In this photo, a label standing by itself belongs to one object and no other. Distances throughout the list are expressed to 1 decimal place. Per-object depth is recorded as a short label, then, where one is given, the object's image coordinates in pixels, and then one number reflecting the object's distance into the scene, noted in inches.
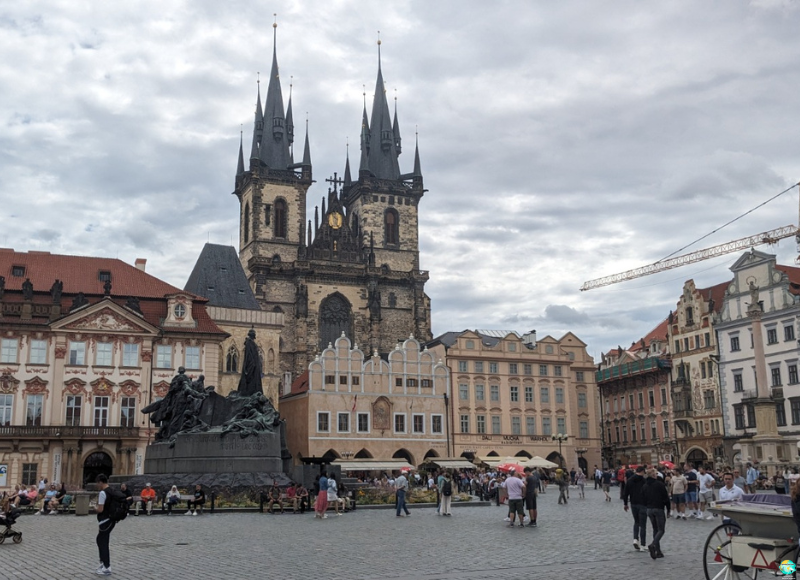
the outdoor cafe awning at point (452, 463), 2236.7
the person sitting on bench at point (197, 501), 998.4
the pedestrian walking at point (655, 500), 580.7
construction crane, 3171.8
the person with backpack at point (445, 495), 1022.4
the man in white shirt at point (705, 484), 961.5
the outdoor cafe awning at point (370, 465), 2144.4
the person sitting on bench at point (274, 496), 1010.1
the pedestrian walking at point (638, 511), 611.8
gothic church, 3142.2
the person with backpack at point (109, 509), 512.1
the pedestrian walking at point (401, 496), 992.2
